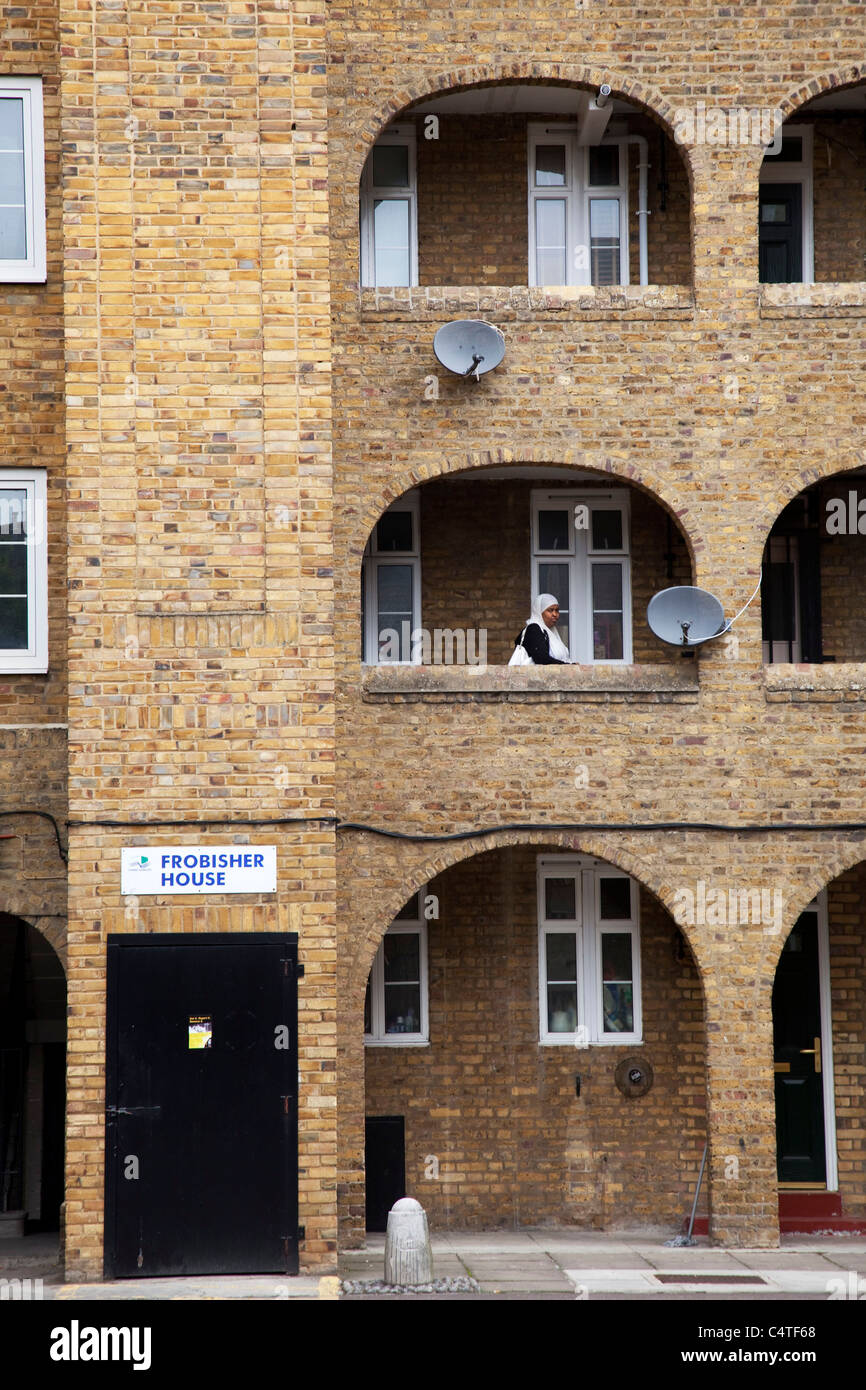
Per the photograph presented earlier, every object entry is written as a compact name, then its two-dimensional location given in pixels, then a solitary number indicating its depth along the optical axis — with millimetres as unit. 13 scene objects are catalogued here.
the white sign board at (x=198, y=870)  11969
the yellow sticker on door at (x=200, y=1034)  11836
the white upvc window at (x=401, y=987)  14719
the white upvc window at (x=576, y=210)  15102
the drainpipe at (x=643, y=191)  15070
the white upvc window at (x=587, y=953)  14906
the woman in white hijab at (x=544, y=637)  14148
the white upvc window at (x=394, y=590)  14898
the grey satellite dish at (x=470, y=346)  13656
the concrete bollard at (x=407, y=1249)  11664
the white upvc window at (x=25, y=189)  13531
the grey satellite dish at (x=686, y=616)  13742
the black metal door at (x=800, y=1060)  14859
